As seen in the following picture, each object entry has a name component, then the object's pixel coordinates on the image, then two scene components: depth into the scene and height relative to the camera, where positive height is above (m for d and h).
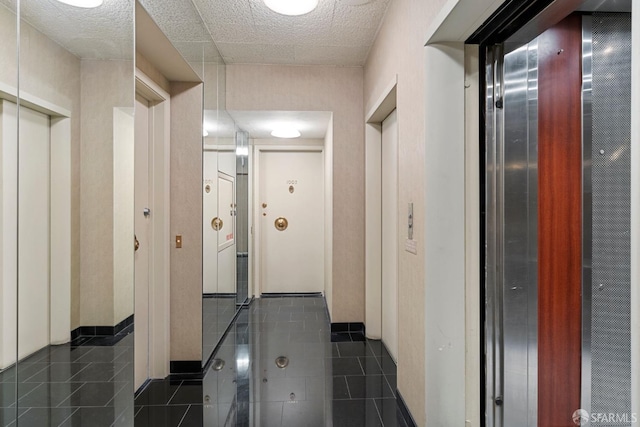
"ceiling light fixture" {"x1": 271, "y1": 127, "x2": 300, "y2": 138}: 4.01 +0.99
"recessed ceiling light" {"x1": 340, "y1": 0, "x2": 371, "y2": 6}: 2.19 +1.38
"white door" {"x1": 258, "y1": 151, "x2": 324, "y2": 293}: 4.74 -0.11
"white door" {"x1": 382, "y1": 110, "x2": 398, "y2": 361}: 2.76 -0.20
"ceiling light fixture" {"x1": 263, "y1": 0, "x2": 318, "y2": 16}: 2.11 +1.32
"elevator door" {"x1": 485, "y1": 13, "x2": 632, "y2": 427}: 1.30 -0.09
